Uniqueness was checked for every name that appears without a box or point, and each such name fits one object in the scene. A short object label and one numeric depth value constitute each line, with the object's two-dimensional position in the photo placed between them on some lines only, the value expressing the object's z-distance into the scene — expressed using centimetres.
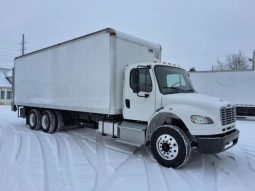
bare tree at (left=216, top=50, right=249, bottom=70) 3487
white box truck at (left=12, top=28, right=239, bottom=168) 445
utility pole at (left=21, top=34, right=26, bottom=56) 3296
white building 2872
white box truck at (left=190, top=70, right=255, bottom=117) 1336
